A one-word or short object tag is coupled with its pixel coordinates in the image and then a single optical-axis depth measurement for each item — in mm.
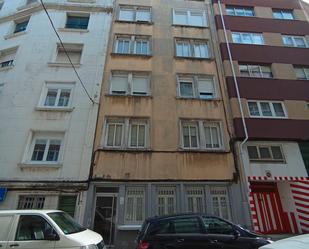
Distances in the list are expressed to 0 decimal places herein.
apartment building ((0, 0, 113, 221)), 9906
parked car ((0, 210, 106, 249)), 4914
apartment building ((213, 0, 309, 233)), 11008
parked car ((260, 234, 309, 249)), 2736
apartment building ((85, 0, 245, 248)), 10078
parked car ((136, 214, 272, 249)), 5586
